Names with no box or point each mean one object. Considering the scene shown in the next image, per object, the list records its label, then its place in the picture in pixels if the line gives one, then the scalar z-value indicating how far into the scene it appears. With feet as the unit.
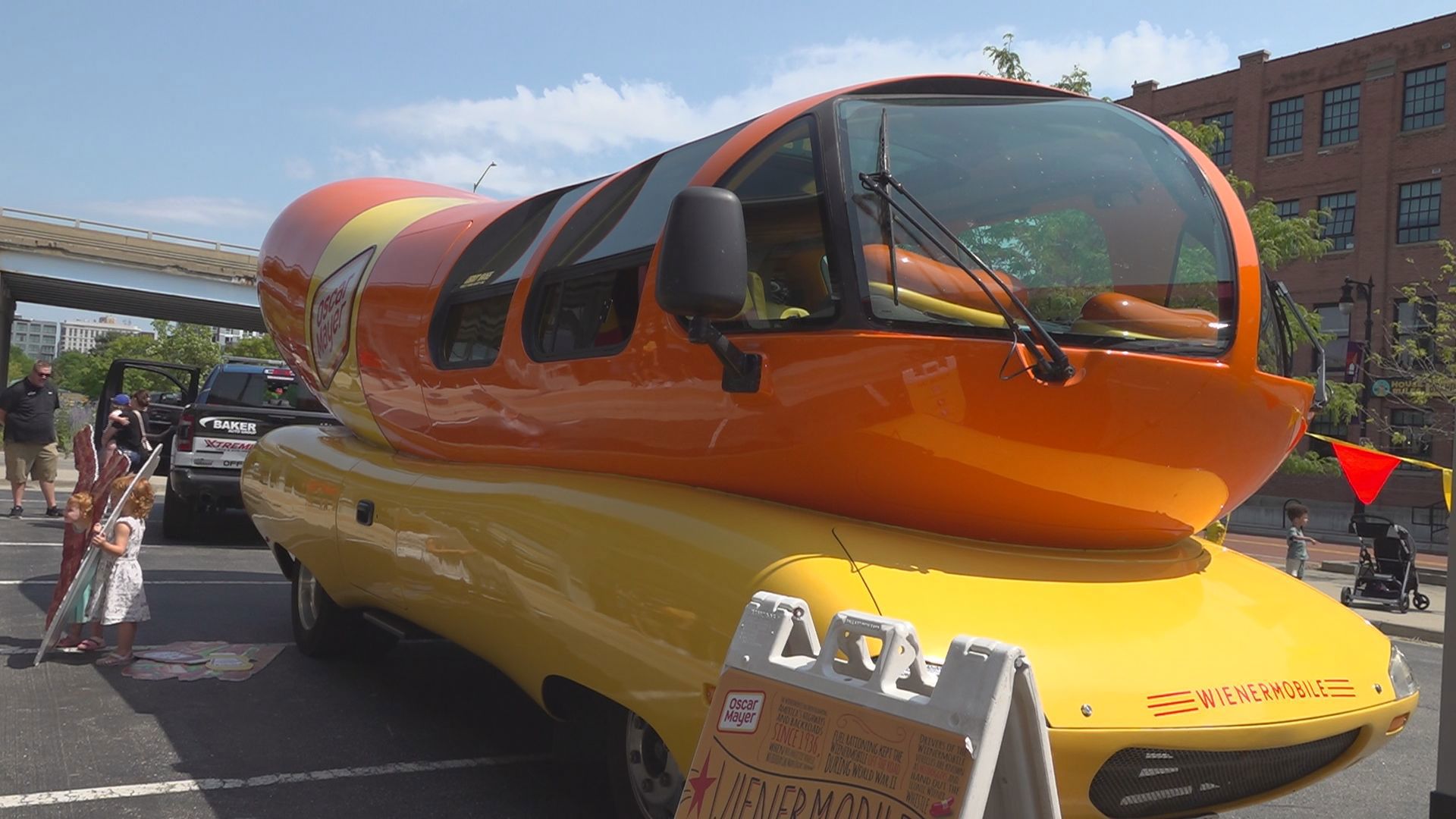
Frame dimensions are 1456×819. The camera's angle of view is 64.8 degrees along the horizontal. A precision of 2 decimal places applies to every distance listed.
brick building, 113.39
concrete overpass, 129.90
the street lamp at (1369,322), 67.51
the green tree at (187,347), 263.29
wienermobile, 9.87
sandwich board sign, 7.37
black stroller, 42.60
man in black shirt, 42.93
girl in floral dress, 20.39
